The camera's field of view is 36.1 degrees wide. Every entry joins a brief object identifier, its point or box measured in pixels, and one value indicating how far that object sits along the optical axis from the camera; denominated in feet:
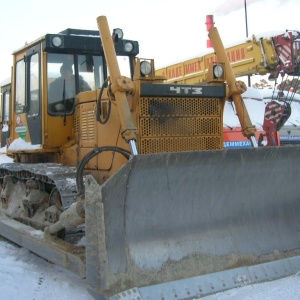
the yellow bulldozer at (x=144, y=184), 12.19
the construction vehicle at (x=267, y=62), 32.48
